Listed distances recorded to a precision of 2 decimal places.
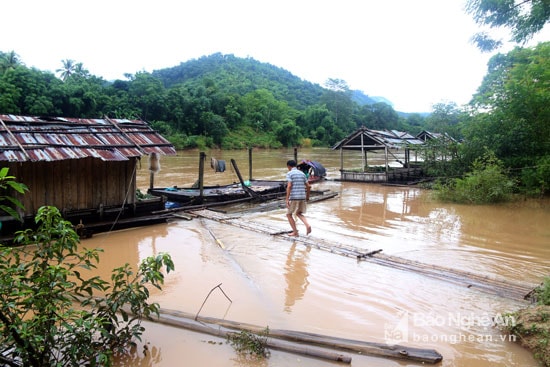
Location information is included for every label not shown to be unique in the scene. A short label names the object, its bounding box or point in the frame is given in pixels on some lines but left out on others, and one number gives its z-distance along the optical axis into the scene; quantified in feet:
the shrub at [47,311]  8.81
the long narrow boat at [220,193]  39.85
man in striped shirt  26.28
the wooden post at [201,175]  39.17
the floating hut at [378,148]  64.23
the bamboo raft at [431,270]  17.11
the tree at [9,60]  110.63
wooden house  25.05
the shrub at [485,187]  43.09
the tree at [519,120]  45.91
